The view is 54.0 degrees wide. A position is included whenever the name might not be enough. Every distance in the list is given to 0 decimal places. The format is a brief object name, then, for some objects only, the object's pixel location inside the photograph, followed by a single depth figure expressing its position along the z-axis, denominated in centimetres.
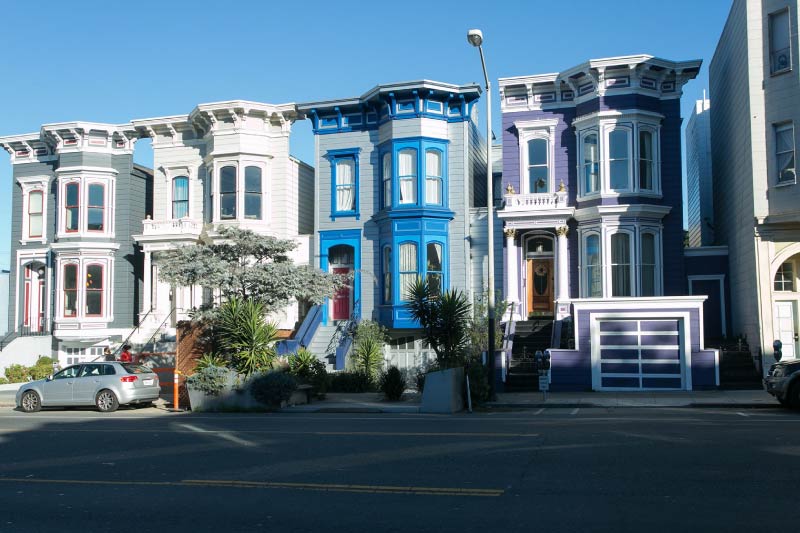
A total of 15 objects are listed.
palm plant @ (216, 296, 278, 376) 2125
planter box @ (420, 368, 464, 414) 1867
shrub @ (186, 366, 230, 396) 2000
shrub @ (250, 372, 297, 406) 1964
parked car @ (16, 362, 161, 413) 2083
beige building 2259
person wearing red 2731
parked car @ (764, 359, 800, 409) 1747
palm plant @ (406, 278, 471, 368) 2105
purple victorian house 2653
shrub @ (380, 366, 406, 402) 2131
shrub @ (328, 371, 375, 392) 2419
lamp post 2031
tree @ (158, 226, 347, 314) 2380
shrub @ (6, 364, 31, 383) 3077
